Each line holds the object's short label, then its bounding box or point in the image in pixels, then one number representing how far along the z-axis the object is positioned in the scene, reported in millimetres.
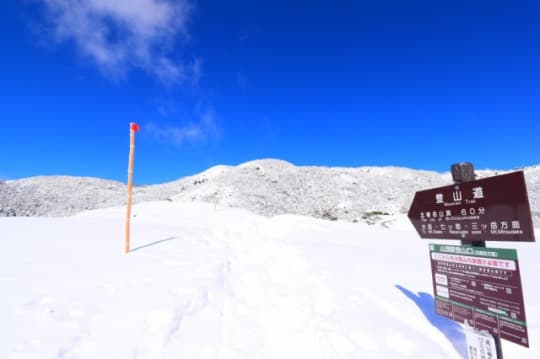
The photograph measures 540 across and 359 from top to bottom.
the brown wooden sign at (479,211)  2652
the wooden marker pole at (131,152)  7512
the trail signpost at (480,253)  2615
